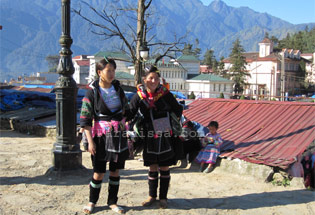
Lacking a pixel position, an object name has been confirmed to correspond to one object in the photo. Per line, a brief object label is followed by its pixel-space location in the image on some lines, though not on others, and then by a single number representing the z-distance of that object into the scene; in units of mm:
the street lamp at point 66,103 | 5797
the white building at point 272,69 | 68812
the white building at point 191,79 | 63969
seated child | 6156
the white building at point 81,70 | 87000
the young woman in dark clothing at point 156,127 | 4289
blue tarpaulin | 12597
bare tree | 12469
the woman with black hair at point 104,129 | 4059
